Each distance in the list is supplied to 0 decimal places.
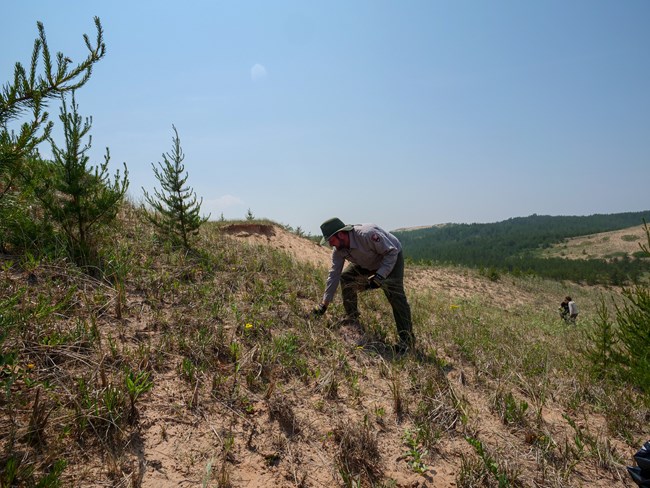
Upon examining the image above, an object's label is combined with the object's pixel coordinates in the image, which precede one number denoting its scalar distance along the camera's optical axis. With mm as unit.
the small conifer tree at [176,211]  5852
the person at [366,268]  4508
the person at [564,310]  12345
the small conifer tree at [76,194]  4082
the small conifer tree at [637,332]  3869
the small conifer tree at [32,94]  1808
